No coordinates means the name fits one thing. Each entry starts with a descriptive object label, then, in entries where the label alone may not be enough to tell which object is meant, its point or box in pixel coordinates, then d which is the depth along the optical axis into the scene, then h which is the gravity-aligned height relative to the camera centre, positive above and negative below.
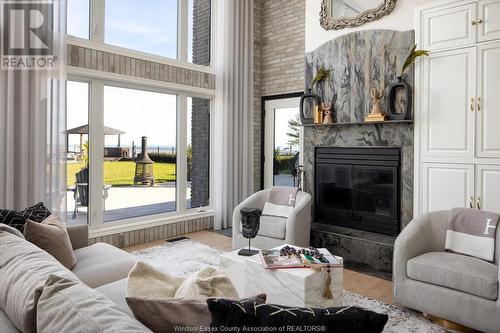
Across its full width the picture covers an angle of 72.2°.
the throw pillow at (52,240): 2.21 -0.52
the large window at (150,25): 4.04 +1.80
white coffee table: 2.14 -0.80
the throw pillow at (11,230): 2.00 -0.42
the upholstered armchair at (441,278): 2.27 -0.81
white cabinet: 3.19 +0.57
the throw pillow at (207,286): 1.25 -0.47
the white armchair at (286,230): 3.76 -0.75
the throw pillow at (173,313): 1.04 -0.47
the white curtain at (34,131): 3.30 +0.31
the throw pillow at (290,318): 0.89 -0.41
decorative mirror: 3.94 +1.85
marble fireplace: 3.75 +0.38
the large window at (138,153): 4.36 +0.12
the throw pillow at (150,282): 1.35 -0.50
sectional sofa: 0.99 -0.45
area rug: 2.45 -1.10
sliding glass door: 5.45 +0.36
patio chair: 4.08 -0.33
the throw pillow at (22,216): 2.34 -0.40
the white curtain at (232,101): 5.23 +0.96
